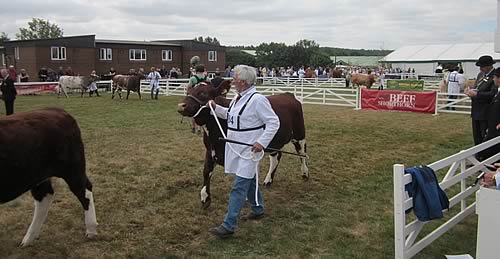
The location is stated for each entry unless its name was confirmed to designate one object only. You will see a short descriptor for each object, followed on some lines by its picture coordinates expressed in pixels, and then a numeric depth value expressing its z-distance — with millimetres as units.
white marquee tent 41031
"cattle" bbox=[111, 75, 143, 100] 23906
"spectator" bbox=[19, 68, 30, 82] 29709
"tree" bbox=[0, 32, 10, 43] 83750
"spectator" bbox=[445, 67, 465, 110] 18547
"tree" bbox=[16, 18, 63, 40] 83875
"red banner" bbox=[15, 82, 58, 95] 26641
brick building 41000
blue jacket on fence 4535
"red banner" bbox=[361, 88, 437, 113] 17555
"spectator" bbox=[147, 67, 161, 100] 24602
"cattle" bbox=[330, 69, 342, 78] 40281
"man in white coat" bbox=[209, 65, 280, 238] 5301
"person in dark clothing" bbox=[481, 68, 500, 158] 6496
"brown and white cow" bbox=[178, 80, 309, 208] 6070
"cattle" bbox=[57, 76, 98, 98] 26500
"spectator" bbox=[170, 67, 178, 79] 35666
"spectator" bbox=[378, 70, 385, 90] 28588
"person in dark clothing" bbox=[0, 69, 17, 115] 15273
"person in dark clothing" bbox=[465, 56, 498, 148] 7452
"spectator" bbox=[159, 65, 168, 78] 37406
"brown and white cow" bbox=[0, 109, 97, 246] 4543
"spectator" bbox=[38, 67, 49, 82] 31703
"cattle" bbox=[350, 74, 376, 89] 28953
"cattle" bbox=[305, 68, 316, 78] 40238
